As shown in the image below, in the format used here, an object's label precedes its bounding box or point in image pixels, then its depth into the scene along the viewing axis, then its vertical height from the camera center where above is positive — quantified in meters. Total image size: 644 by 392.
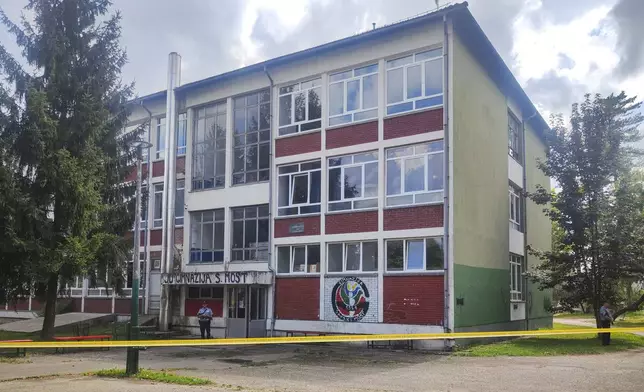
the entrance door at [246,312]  24.66 -1.82
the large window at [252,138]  25.66 +5.35
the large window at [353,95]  22.73 +6.37
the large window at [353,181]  22.27 +3.11
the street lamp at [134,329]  12.15 -1.24
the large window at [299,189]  23.67 +3.01
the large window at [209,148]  27.28 +5.21
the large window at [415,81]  21.38 +6.49
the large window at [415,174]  20.97 +3.21
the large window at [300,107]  24.11 +6.25
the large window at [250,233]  25.23 +1.36
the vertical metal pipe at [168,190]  27.20 +3.37
